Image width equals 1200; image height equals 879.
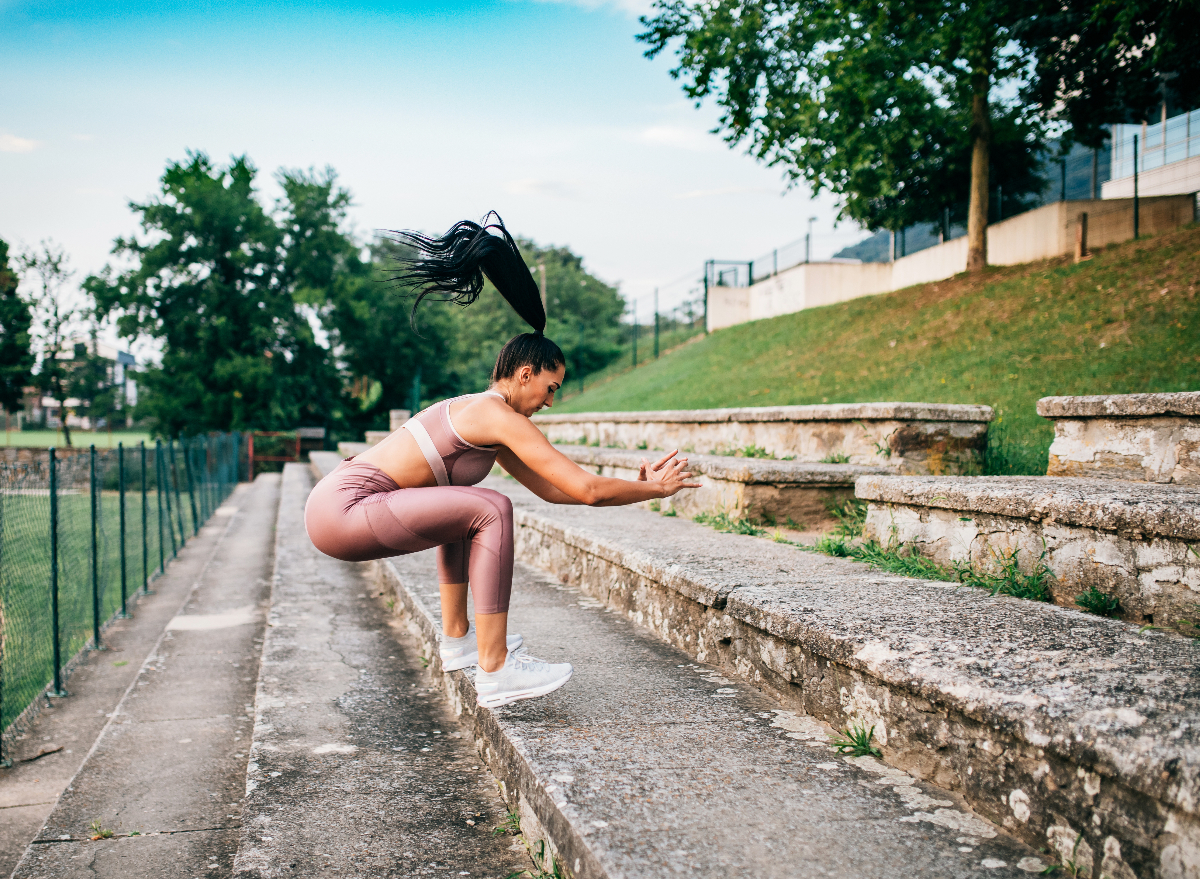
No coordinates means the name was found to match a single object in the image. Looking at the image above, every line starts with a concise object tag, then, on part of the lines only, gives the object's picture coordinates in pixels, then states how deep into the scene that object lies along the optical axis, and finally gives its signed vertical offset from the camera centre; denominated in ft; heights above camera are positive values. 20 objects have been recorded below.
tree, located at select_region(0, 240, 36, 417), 126.62 +12.67
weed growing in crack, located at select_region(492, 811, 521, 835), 6.17 -3.37
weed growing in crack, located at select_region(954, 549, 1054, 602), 7.30 -1.66
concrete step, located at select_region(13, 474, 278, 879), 7.36 -4.46
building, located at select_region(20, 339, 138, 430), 126.67 +2.12
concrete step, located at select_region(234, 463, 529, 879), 5.84 -3.45
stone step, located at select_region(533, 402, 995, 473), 13.03 -0.43
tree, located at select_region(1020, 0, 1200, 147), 28.17 +16.32
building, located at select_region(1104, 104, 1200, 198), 54.19 +19.50
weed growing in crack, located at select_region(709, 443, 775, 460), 16.99 -0.93
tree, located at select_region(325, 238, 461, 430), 110.32 +9.39
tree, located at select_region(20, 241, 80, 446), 119.96 +13.82
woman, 6.84 -0.67
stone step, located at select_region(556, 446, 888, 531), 12.60 -1.31
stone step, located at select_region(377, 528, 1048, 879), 4.33 -2.55
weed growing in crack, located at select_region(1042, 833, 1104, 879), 4.12 -2.46
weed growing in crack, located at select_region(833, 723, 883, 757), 5.71 -2.49
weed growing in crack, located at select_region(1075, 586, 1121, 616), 6.73 -1.69
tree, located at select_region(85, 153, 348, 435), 97.81 +14.14
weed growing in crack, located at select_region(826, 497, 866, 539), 11.48 -1.69
